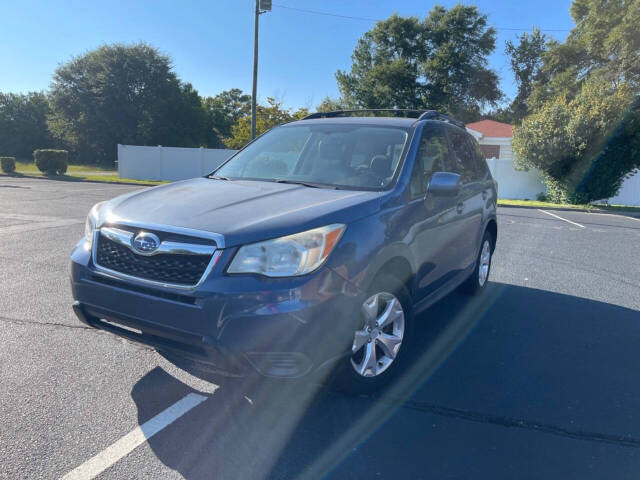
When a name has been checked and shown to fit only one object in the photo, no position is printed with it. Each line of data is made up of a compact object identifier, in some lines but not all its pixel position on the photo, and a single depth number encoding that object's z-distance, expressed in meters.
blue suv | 2.56
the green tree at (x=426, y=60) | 36.78
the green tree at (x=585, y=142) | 17.50
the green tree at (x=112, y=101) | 42.50
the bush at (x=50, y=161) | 25.61
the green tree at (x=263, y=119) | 31.04
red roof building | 35.24
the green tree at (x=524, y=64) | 46.75
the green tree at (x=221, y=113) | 55.28
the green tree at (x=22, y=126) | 47.16
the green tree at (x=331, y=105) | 40.48
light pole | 20.55
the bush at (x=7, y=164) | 26.36
